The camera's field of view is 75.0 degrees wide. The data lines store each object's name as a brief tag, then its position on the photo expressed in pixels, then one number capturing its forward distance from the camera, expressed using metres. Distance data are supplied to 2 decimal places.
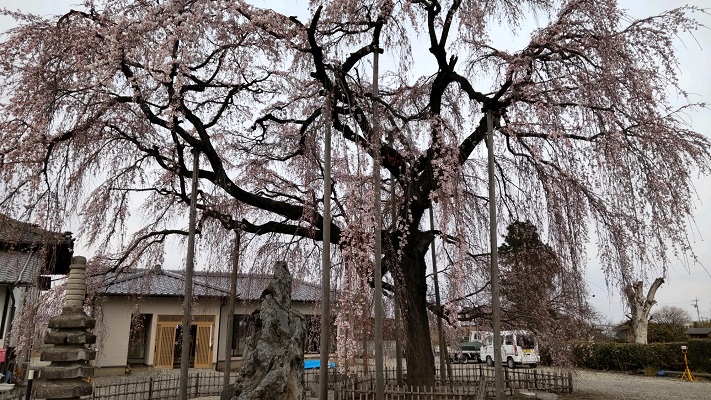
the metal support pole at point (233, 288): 9.33
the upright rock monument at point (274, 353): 6.04
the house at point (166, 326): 15.74
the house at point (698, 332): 25.00
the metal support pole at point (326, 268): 6.02
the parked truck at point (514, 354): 21.94
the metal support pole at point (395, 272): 8.16
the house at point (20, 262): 6.13
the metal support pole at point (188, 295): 6.71
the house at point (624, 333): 25.84
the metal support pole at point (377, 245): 6.24
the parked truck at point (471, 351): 25.44
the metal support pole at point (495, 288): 6.15
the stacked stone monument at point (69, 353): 5.88
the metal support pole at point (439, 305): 10.62
